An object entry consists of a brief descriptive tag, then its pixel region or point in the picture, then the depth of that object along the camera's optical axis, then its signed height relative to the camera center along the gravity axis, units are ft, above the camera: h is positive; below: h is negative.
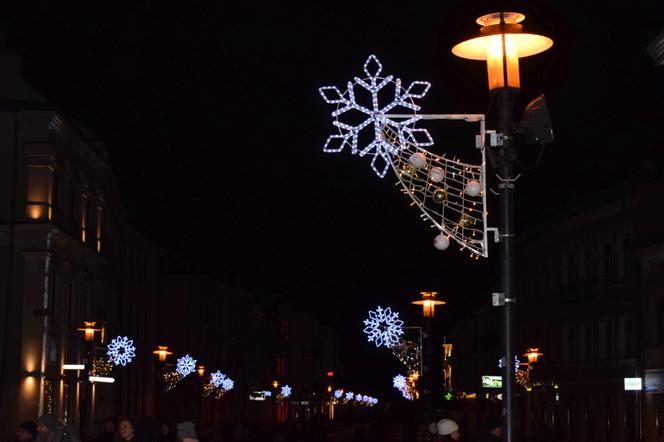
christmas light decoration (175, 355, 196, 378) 208.13 +10.41
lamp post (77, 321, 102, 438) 129.29 +6.89
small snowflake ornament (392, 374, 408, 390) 247.13 +9.90
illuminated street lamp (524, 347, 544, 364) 170.60 +10.13
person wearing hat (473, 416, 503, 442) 46.24 +0.04
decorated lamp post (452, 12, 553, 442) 30.60 +7.12
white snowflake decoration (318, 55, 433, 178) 37.29 +9.05
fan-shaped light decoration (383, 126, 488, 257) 36.09 +6.80
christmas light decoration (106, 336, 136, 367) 158.51 +9.64
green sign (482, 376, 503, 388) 181.68 +7.17
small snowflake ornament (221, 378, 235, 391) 259.60 +9.37
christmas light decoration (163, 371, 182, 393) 211.82 +8.41
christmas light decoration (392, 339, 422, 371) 162.50 +9.60
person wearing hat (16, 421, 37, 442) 50.96 -0.07
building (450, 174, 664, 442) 164.86 +17.50
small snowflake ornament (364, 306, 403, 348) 127.75 +10.43
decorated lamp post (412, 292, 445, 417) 129.49 +9.07
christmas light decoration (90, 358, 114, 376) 157.03 +7.71
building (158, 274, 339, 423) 273.33 +21.24
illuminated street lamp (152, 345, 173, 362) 183.52 +10.95
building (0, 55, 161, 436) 145.38 +20.77
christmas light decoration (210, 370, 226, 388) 249.75 +10.09
